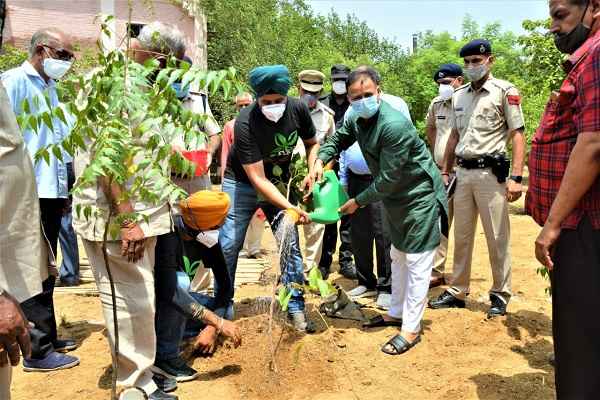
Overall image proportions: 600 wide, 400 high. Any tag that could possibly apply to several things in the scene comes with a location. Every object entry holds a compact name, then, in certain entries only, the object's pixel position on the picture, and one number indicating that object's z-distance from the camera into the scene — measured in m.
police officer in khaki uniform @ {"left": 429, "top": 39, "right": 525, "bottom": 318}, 4.23
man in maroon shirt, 2.13
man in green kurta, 3.63
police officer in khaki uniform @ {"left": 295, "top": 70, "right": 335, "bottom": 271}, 5.85
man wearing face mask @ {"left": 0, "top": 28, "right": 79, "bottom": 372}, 3.50
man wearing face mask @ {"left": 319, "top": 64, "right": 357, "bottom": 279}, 5.76
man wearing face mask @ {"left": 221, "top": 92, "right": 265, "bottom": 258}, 5.91
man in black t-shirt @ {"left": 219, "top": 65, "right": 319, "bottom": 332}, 3.74
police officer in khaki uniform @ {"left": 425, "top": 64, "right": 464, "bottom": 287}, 5.33
